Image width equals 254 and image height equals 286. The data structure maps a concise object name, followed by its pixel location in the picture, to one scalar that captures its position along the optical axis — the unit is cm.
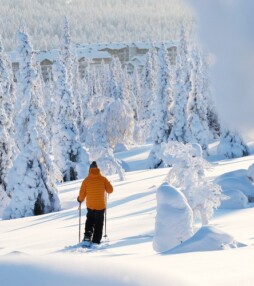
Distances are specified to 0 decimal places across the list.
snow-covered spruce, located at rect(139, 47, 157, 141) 7025
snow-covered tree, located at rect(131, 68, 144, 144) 8112
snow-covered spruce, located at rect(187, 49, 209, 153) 4356
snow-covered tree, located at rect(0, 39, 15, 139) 3792
